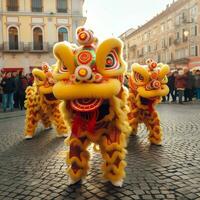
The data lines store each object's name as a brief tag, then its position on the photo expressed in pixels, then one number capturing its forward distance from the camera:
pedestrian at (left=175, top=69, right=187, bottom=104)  15.34
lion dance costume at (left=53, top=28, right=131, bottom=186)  3.82
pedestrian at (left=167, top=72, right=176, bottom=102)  16.25
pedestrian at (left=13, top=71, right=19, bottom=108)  14.43
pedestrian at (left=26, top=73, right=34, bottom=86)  15.45
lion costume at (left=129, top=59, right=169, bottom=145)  6.02
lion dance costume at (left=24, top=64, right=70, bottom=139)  6.86
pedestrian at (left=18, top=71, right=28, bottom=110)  14.48
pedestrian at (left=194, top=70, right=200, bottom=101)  15.73
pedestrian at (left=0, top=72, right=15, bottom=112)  13.91
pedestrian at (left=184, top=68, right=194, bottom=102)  15.53
